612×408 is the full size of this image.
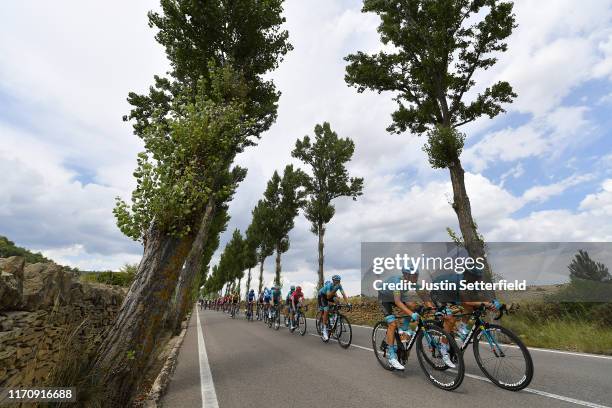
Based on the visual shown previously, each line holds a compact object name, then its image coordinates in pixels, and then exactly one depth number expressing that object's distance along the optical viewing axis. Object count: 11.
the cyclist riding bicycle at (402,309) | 5.72
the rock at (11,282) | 3.33
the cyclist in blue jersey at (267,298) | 18.81
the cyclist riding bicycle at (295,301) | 13.90
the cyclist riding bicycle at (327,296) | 10.05
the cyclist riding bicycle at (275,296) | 17.37
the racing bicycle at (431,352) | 4.77
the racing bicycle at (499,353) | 4.45
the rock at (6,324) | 3.26
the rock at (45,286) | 3.82
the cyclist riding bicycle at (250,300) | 23.02
